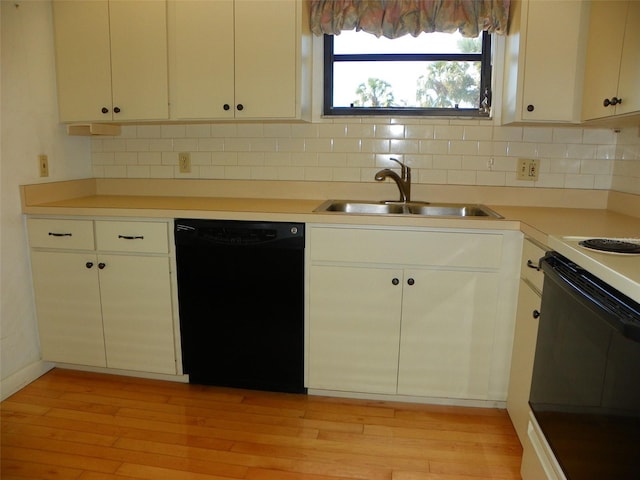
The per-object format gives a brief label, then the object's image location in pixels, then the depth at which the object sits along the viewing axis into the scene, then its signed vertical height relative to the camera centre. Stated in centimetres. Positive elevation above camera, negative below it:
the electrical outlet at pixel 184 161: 280 -5
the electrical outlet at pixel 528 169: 253 -6
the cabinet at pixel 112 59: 241 +47
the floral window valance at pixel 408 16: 234 +69
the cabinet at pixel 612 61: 171 +38
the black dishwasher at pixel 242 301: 217 -69
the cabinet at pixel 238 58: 230 +47
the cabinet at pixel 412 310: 207 -69
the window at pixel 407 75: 258 +44
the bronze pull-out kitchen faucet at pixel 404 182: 252 -14
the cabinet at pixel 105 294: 230 -71
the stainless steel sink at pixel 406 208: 249 -27
